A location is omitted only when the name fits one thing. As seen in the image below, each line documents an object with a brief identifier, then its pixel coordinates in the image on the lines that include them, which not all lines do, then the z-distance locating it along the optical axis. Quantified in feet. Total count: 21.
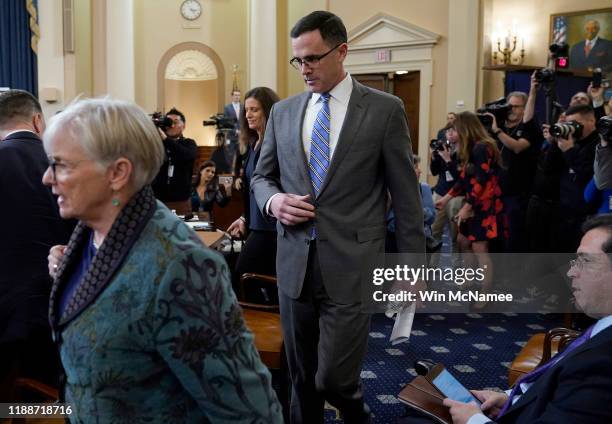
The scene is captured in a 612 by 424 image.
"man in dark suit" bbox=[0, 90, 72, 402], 7.38
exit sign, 34.96
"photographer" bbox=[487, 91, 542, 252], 16.33
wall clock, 44.37
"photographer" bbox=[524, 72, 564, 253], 15.18
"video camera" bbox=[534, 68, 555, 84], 15.64
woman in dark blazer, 10.27
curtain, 28.89
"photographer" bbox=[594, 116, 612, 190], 11.14
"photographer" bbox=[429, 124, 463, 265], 18.12
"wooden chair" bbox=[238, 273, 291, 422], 8.90
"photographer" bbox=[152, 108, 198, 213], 15.53
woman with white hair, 3.51
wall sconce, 31.68
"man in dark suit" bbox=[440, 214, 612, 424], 4.62
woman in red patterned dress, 15.43
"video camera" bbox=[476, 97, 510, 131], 16.55
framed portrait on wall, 29.68
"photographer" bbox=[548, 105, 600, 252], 13.92
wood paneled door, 34.60
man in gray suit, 6.97
